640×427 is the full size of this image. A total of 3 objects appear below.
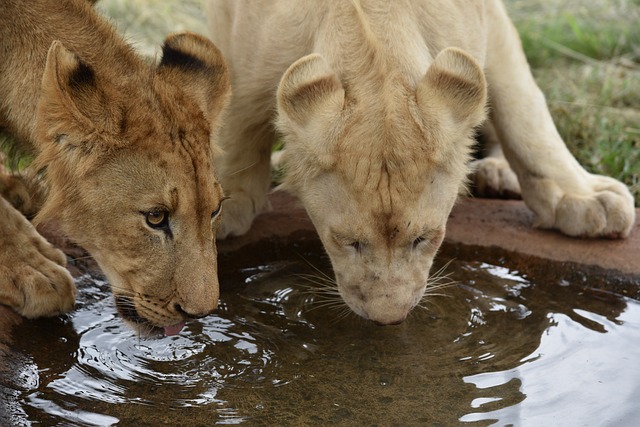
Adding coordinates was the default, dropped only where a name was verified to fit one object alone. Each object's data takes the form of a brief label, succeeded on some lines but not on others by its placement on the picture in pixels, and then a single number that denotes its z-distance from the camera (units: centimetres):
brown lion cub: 358
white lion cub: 383
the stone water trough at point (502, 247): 481
